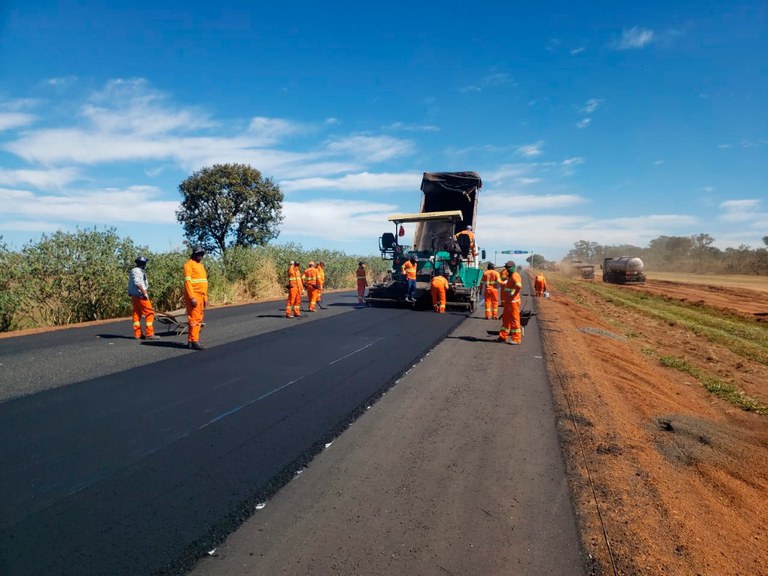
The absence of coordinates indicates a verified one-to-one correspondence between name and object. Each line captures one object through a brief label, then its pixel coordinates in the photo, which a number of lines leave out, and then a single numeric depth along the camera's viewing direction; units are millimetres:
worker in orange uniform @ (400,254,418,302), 13883
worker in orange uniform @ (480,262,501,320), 10977
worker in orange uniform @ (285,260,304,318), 11969
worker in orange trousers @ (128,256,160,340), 8445
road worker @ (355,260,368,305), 16531
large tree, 25891
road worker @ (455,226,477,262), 14430
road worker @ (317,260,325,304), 14126
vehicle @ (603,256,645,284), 37312
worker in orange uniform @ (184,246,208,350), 7707
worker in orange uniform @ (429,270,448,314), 13547
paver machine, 14281
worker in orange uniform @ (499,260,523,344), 8812
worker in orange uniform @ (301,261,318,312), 13786
